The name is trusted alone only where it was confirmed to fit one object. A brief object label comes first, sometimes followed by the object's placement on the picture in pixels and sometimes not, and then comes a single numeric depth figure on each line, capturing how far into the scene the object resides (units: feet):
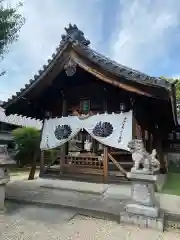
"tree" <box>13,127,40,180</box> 52.75
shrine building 23.85
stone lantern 17.65
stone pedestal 14.75
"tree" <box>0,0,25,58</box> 26.04
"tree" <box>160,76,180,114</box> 84.38
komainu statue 15.60
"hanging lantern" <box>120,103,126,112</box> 25.76
